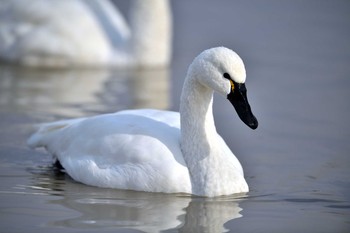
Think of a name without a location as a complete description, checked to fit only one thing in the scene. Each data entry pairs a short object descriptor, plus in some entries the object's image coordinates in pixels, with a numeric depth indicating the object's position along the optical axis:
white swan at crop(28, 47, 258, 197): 14.85
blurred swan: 26.25
